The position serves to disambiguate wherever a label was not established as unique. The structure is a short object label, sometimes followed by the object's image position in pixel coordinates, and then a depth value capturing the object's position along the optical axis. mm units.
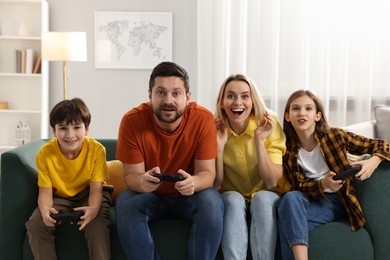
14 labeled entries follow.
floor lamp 5172
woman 2826
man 2584
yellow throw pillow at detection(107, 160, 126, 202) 3062
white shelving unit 5723
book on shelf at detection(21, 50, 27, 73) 5723
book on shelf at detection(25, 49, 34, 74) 5703
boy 2648
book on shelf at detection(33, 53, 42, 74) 5720
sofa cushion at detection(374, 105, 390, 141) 3779
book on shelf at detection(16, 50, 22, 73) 5742
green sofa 2707
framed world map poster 5938
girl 2660
